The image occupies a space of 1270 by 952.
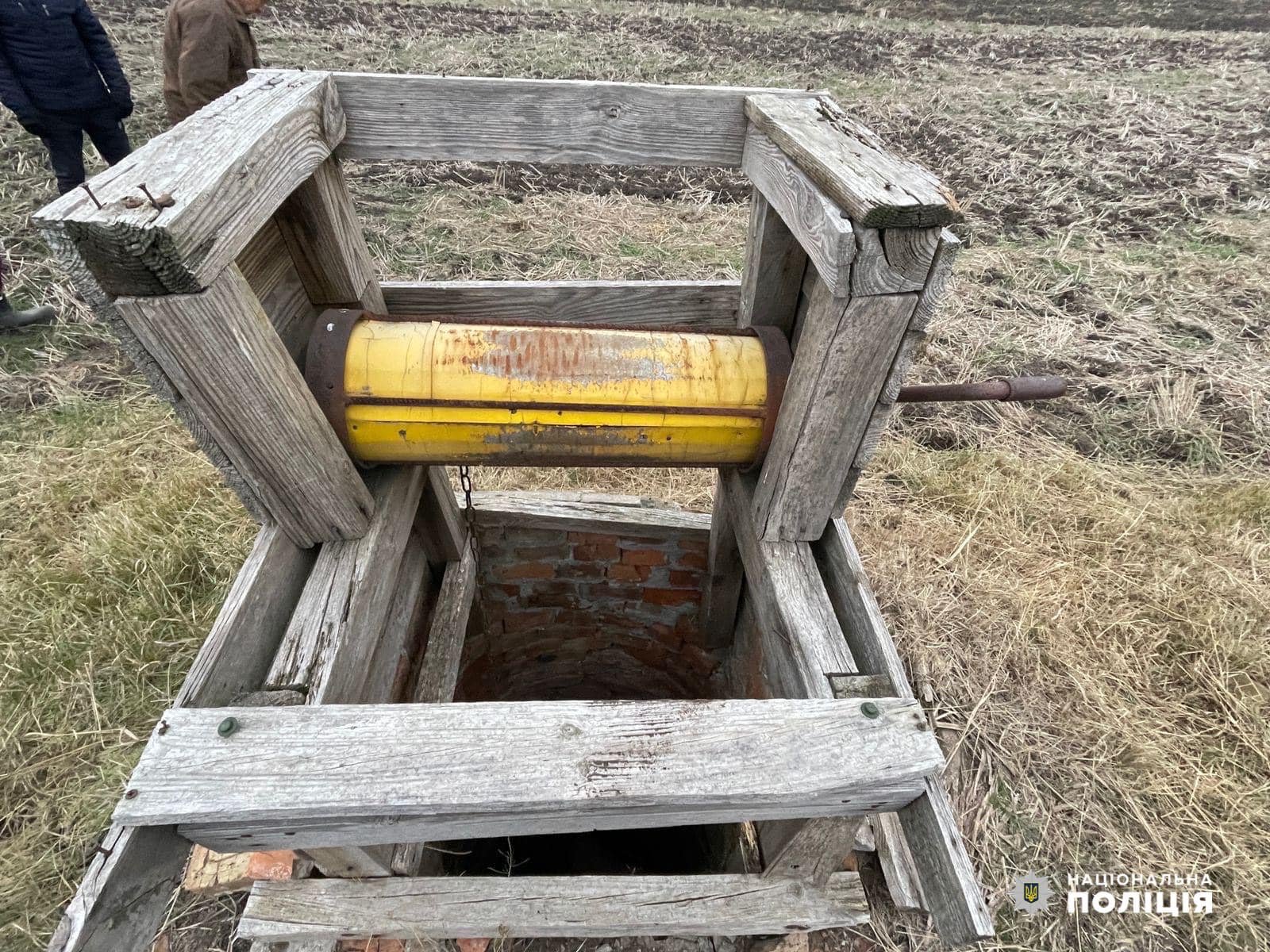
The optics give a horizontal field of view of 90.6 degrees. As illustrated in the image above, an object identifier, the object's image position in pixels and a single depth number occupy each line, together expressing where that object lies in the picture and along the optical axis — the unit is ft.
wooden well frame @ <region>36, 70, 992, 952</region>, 3.21
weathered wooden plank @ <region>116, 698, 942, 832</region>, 3.21
